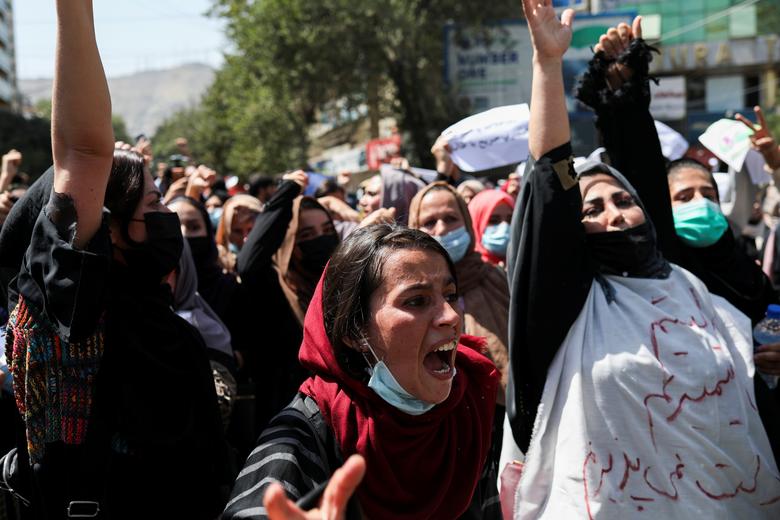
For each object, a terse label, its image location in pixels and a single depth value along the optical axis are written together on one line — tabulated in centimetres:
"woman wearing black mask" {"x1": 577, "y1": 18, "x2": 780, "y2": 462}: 315
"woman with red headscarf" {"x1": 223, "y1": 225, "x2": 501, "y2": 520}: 197
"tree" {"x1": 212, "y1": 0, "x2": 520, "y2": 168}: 2153
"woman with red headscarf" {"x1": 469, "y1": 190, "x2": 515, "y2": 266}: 466
